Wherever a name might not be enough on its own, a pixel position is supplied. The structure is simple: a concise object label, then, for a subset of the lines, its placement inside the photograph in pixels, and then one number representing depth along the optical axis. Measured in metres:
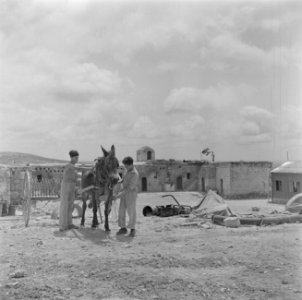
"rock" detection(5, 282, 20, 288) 5.23
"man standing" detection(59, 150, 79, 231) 9.23
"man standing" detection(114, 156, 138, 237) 9.05
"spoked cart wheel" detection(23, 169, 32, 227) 10.44
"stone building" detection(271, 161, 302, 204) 26.61
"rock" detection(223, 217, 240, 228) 10.09
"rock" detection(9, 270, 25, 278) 5.62
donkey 9.21
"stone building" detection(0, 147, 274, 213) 33.78
